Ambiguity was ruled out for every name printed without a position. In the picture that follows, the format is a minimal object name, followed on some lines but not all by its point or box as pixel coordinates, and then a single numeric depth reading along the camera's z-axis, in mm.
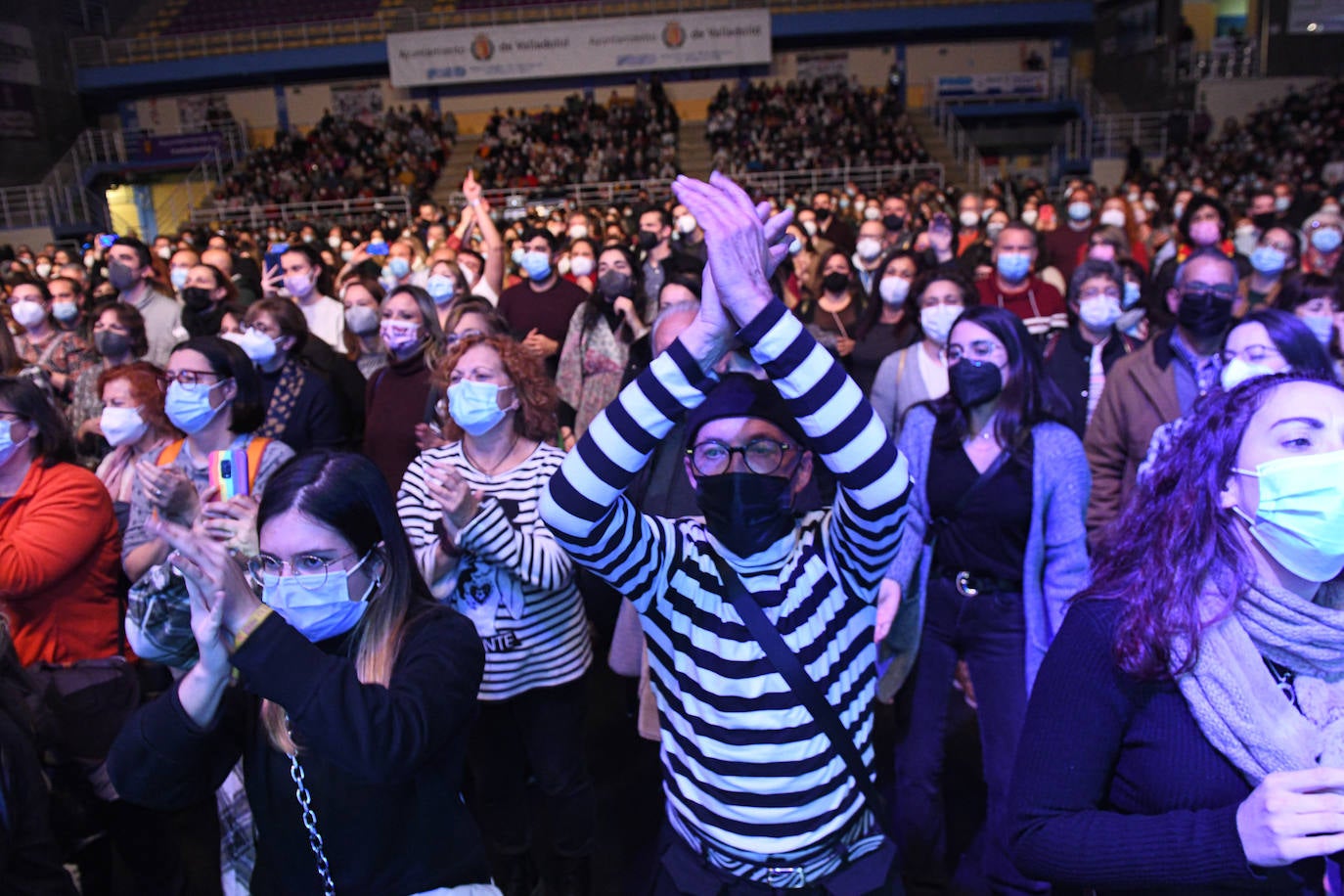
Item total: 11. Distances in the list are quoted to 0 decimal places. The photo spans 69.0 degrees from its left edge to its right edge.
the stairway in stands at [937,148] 24047
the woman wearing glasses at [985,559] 2811
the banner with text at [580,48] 27219
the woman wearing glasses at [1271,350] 3025
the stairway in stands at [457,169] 25766
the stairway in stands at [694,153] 25953
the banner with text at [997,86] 26328
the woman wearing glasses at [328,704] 1528
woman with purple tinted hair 1358
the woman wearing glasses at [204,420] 2961
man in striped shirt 1622
